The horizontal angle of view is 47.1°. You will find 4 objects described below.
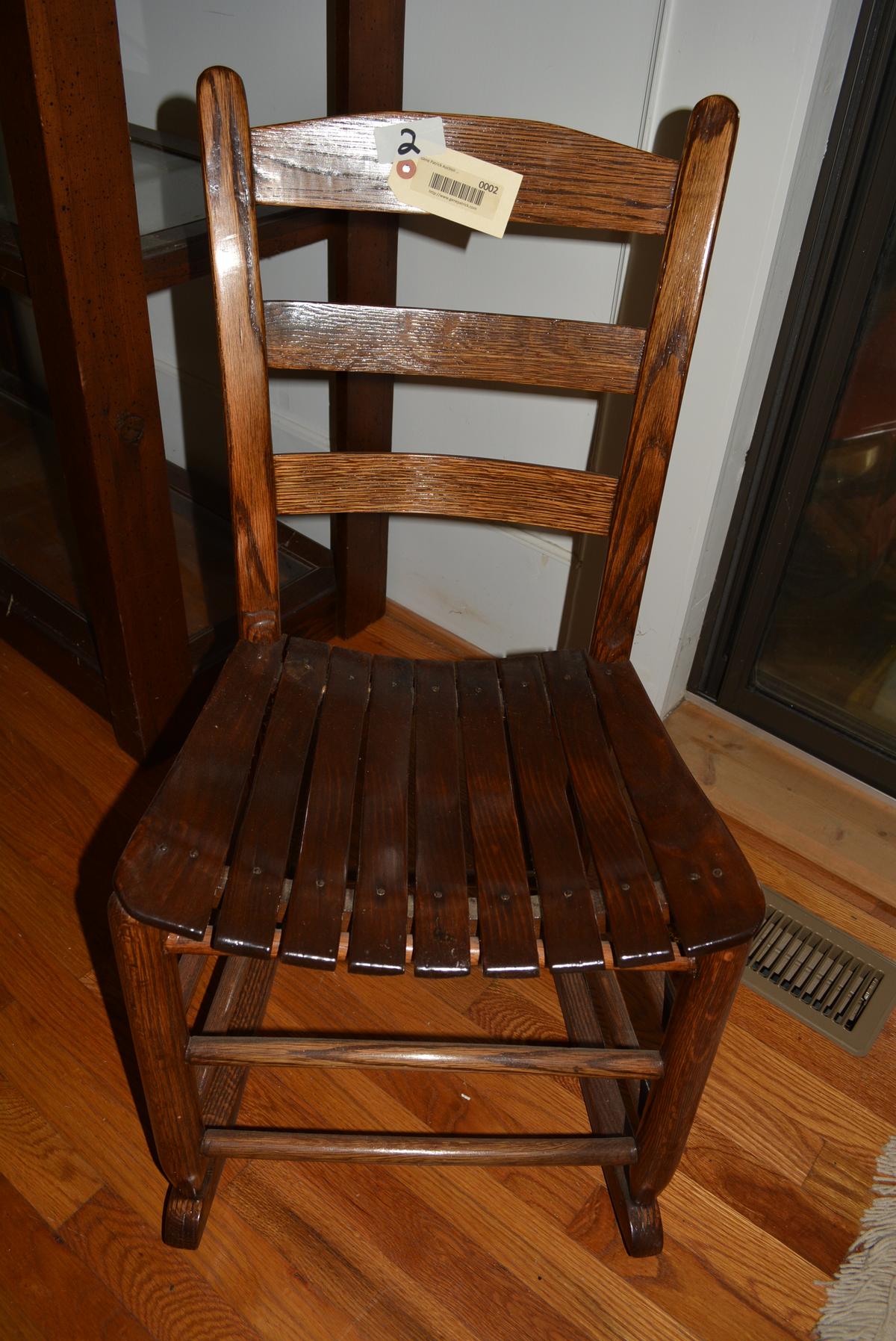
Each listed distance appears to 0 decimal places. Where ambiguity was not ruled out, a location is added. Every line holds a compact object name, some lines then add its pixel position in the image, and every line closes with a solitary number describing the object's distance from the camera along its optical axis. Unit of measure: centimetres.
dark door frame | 112
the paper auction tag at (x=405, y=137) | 91
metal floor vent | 125
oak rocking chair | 79
